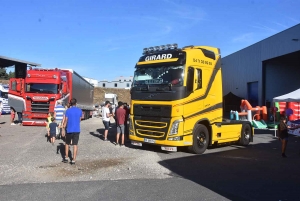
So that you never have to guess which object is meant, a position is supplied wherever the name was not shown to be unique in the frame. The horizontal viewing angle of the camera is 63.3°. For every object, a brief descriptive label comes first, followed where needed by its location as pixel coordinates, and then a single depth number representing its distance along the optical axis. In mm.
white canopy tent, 11346
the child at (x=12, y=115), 16340
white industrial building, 61695
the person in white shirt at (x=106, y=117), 11035
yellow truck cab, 8088
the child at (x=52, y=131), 9777
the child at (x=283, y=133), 8501
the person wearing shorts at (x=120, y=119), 9758
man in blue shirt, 6830
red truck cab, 15004
